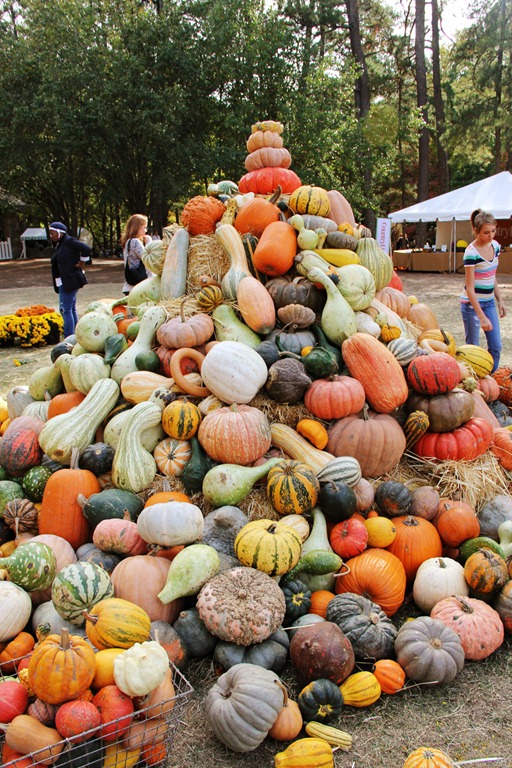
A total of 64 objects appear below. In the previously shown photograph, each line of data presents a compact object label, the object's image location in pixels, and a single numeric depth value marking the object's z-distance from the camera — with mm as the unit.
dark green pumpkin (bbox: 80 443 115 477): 3791
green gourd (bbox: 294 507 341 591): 3144
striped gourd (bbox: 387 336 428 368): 4328
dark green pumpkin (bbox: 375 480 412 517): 3549
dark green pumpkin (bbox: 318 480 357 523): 3344
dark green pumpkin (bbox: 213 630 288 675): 2637
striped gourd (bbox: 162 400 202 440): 3814
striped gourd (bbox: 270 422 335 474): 3742
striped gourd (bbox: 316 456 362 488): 3500
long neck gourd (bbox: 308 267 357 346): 4336
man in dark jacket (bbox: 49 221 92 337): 8844
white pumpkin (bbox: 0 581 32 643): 2674
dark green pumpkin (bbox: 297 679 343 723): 2426
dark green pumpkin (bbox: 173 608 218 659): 2768
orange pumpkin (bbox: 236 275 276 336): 4375
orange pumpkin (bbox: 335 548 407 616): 3098
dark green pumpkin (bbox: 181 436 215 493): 3671
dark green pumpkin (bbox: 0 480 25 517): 3768
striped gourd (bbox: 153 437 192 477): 3783
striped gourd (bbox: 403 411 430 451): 4004
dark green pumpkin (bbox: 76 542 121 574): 3133
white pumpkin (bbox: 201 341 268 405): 3850
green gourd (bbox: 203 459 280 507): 3508
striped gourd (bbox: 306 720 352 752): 2311
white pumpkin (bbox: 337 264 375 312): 4582
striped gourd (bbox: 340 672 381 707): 2529
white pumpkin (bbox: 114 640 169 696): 2158
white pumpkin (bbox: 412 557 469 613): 3088
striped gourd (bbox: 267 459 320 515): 3381
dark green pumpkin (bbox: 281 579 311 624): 2918
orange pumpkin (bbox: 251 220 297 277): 4609
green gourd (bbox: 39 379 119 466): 3893
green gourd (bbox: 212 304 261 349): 4406
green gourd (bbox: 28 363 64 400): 4797
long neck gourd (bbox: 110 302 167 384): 4453
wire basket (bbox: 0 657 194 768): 2020
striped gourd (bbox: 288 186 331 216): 5129
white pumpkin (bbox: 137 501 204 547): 3012
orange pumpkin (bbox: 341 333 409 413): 4012
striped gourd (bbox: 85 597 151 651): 2383
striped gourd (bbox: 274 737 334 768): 2140
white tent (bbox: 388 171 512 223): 17772
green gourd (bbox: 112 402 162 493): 3678
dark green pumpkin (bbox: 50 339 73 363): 5168
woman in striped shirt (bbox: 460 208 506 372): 5859
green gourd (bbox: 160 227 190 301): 5090
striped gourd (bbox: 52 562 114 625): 2600
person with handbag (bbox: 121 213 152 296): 7980
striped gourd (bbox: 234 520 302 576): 2938
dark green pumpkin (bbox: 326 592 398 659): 2721
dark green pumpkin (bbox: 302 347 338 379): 3988
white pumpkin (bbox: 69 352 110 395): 4383
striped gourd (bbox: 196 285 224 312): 4629
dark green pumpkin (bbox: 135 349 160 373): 4375
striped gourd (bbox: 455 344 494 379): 4922
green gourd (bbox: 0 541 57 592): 2814
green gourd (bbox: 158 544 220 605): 2818
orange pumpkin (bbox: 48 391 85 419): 4422
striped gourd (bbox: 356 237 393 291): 5074
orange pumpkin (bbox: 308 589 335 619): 3018
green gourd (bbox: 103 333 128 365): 4568
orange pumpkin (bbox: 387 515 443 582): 3359
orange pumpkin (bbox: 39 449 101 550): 3500
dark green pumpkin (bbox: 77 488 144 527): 3428
